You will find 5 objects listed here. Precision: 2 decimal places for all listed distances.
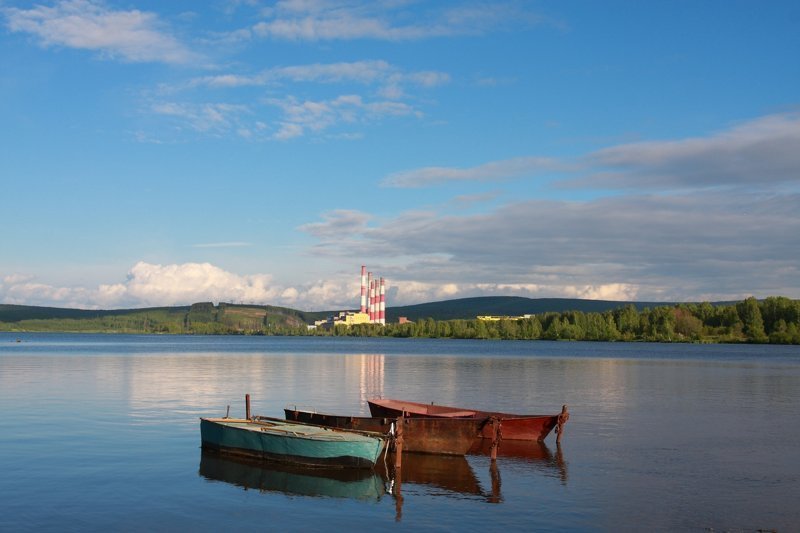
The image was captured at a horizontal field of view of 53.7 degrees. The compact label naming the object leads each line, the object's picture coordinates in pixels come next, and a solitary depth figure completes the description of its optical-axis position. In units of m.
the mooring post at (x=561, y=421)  37.57
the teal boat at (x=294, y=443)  30.64
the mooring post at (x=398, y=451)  31.17
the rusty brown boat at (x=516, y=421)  37.78
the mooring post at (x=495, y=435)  34.00
